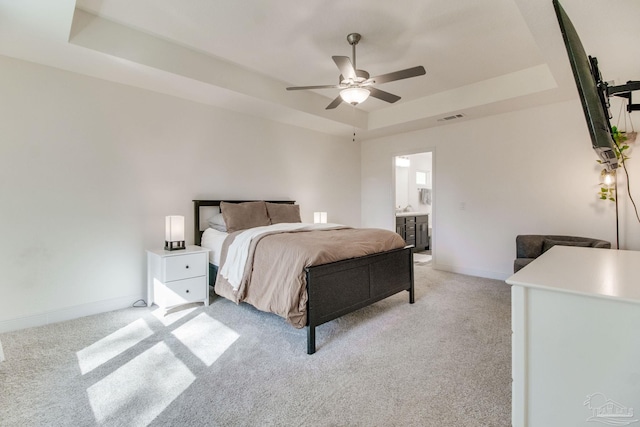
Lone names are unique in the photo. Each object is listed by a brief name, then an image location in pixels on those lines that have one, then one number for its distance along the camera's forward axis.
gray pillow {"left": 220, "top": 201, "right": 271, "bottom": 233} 3.74
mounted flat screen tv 1.38
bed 2.39
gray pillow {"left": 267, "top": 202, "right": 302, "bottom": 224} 4.27
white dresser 0.95
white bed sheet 3.53
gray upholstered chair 3.51
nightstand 3.08
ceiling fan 2.51
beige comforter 2.39
